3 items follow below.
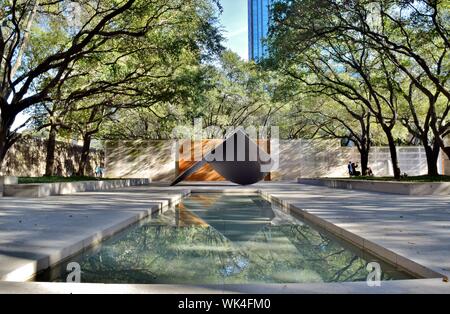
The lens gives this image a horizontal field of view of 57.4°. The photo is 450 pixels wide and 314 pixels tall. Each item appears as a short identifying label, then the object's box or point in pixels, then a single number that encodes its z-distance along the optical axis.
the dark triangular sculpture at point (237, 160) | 18.12
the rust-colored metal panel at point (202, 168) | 28.14
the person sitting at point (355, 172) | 26.81
